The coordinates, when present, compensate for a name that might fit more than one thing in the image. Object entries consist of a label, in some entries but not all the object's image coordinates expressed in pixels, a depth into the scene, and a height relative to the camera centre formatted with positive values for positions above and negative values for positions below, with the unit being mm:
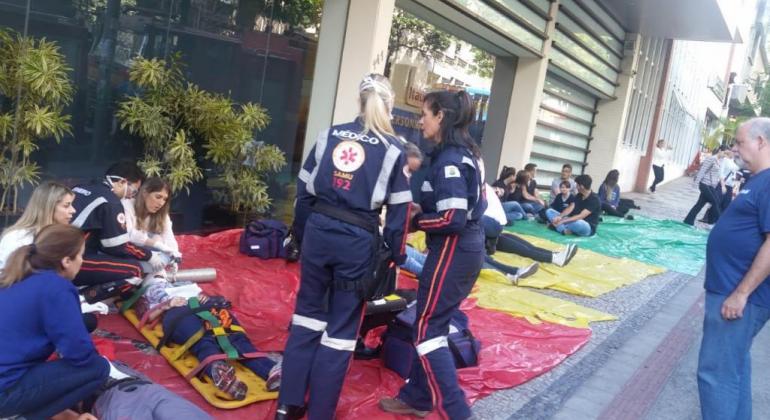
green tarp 9742 -807
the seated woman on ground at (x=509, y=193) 10844 -339
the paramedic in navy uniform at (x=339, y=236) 3037 -415
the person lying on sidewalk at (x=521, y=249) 7482 -874
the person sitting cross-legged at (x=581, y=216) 10430 -504
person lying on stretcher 3441 -1242
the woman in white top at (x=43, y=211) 3496 -608
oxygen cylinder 5195 -1226
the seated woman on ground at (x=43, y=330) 2607 -938
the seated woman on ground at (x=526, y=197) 11219 -362
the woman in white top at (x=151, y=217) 4719 -760
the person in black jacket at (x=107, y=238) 4043 -836
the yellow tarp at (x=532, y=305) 5762 -1178
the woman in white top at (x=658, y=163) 21984 +1256
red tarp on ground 3623 -1303
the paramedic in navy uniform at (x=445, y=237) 3271 -372
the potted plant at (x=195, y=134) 6203 -126
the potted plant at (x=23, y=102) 5180 -59
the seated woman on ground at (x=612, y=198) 12734 -166
